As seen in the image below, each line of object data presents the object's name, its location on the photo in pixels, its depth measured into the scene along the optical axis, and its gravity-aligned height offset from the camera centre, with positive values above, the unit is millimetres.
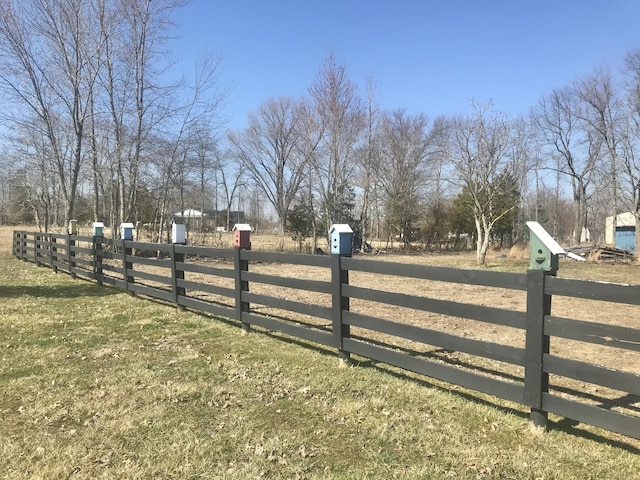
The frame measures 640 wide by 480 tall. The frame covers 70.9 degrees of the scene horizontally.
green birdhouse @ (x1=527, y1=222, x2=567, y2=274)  2913 -127
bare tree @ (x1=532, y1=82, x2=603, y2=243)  36031 +4952
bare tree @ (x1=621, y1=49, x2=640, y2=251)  21891 +3746
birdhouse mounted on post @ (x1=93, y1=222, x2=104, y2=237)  10199 +46
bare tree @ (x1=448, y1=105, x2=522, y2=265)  17828 +2748
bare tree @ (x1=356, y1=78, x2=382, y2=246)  26750 +4146
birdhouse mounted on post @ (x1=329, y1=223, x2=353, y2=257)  4465 -84
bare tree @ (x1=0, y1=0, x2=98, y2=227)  15227 +5712
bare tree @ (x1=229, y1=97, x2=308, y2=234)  54056 +8797
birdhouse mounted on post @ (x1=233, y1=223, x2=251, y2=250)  5914 -75
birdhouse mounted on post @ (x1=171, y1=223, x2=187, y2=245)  7445 -47
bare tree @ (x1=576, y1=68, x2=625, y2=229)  24500 +6019
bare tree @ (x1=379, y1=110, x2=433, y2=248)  31891 +4476
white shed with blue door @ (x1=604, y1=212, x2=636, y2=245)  44066 +981
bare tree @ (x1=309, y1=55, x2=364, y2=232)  23594 +4608
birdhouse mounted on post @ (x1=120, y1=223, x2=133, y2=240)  9133 +1
